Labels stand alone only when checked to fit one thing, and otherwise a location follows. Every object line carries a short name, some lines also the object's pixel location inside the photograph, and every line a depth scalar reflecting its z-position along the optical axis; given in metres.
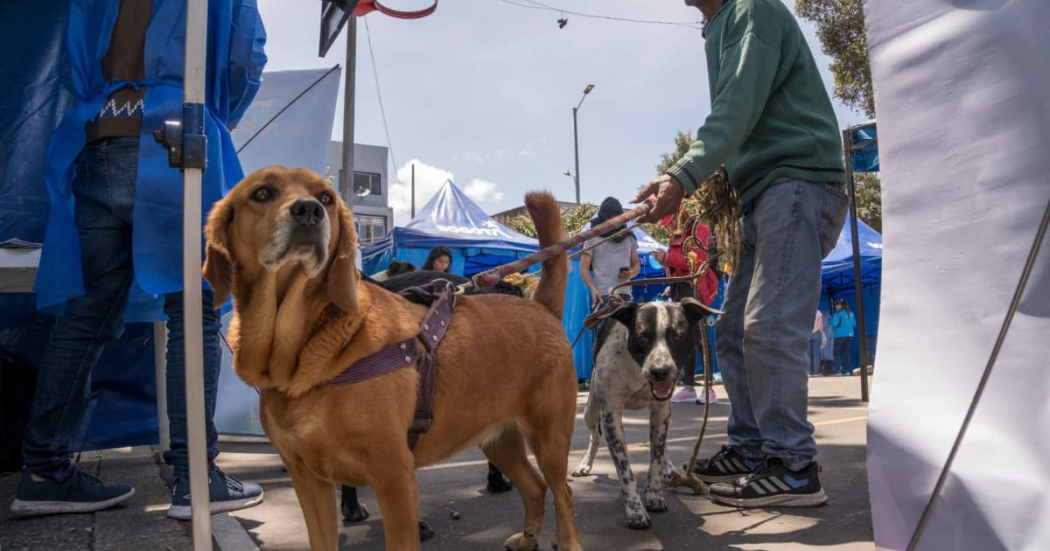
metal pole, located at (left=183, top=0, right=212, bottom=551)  2.08
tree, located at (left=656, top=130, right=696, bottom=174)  32.19
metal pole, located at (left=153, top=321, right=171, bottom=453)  4.33
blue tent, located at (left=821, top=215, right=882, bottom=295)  14.82
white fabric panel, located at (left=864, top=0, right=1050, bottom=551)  1.47
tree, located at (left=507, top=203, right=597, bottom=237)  32.50
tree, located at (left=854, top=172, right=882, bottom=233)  29.75
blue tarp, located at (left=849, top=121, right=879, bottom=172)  7.59
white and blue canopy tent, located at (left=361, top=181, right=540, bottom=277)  11.79
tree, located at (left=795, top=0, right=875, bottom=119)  16.80
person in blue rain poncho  2.96
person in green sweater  3.28
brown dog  2.08
